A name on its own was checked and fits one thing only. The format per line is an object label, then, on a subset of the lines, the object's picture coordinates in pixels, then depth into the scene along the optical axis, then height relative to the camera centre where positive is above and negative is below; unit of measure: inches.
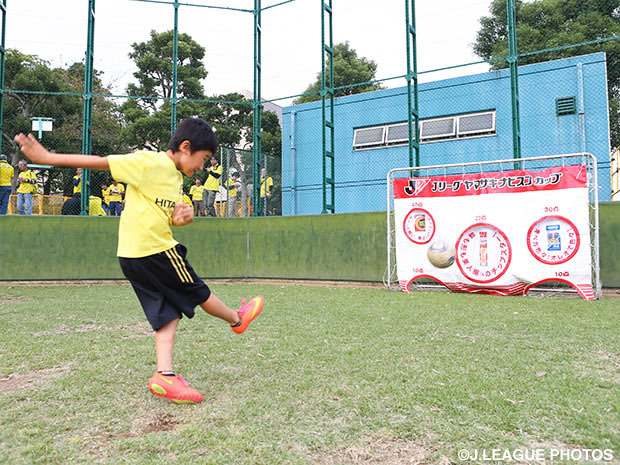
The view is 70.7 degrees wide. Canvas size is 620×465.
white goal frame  241.3 +9.9
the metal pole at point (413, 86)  340.8 +133.6
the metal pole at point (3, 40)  376.2 +184.6
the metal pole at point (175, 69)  403.5 +175.7
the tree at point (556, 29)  447.5 +359.3
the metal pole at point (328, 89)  358.9 +139.1
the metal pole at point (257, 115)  396.2 +129.1
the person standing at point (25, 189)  438.0 +65.4
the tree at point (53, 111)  682.2 +253.1
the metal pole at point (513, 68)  300.8 +131.7
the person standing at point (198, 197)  460.8 +59.8
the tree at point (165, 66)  810.2 +364.4
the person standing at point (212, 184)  447.5 +70.9
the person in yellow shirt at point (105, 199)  428.5 +55.6
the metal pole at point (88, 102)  362.3 +131.0
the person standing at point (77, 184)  415.5 +68.4
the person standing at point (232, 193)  425.7 +59.4
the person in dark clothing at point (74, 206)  362.6 +39.8
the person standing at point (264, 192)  408.8 +60.2
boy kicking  88.9 +4.2
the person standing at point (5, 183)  385.1 +62.0
